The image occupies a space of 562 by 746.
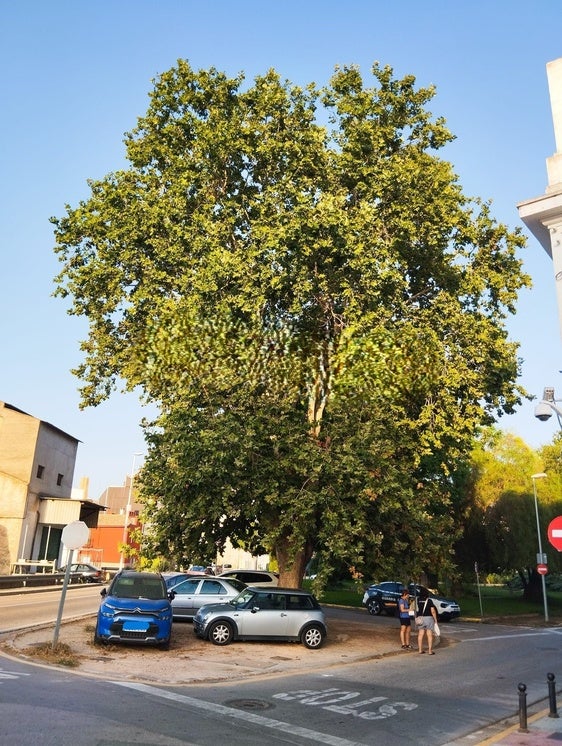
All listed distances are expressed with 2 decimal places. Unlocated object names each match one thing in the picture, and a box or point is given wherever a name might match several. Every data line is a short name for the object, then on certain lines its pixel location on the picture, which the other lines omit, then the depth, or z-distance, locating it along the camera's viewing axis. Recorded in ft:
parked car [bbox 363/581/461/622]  97.96
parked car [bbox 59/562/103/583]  137.08
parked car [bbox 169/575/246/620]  67.26
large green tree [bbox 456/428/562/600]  123.24
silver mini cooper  54.34
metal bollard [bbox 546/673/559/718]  33.12
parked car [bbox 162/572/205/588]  73.00
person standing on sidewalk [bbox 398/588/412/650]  60.75
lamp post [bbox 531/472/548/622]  107.69
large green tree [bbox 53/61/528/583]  59.41
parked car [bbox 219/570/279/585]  78.26
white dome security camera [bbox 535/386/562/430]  43.39
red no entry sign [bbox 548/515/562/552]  34.69
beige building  131.34
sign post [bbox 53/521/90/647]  46.88
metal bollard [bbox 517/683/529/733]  30.42
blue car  48.19
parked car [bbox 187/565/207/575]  134.31
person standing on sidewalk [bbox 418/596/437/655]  57.77
